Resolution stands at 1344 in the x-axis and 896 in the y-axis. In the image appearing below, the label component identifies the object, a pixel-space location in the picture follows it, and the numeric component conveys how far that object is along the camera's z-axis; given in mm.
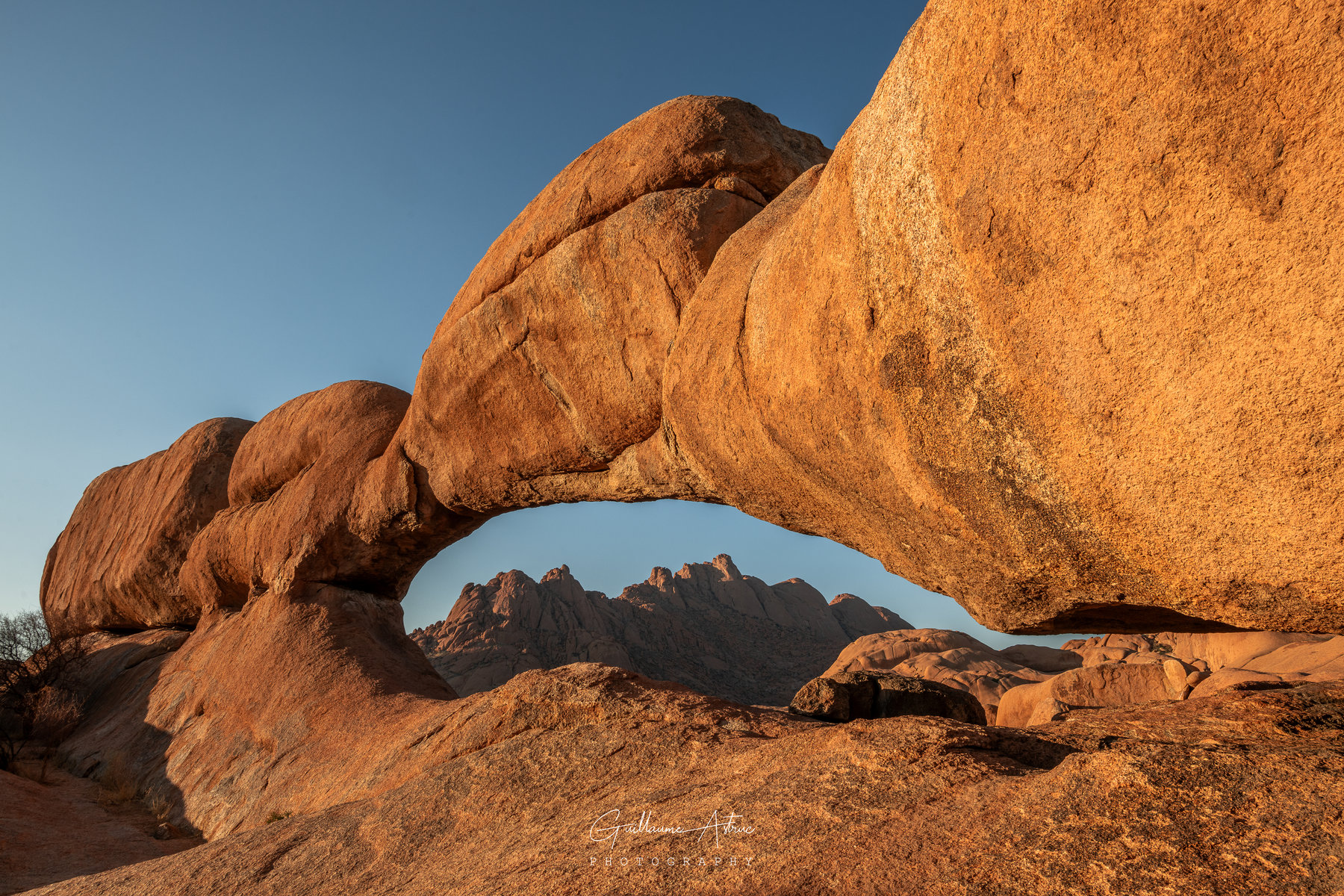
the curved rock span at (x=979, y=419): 2338
